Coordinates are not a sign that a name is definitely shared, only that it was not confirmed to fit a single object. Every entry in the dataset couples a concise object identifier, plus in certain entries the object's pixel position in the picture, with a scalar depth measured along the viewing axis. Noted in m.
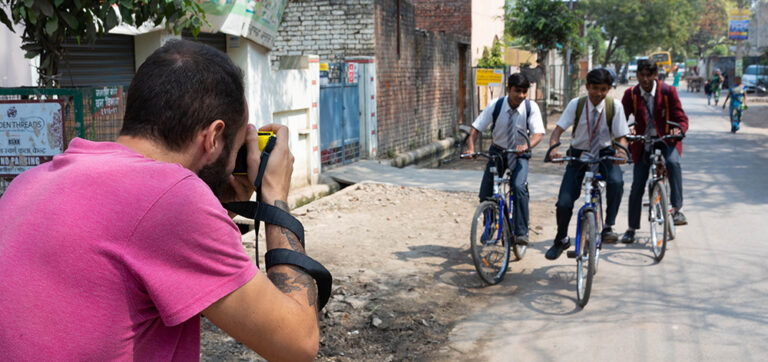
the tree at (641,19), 53.56
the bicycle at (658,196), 6.91
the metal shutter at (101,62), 7.40
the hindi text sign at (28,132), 5.05
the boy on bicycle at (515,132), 6.78
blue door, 12.48
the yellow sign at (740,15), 41.79
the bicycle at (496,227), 6.28
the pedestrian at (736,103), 19.12
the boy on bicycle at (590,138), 6.46
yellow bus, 70.44
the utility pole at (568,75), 28.96
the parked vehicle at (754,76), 42.03
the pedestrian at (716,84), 33.59
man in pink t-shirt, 1.35
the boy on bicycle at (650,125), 7.48
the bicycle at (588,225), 5.59
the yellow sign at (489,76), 15.99
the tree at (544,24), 24.66
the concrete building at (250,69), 7.29
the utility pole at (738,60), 39.03
